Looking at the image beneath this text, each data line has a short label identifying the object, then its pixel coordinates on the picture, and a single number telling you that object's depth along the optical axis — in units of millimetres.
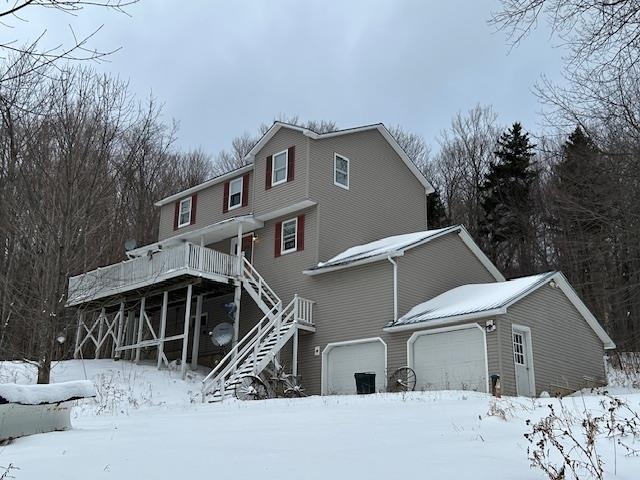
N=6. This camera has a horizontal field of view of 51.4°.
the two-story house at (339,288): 18219
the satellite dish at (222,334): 21531
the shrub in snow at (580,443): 5367
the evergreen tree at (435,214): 35656
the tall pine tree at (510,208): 33688
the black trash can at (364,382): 18422
